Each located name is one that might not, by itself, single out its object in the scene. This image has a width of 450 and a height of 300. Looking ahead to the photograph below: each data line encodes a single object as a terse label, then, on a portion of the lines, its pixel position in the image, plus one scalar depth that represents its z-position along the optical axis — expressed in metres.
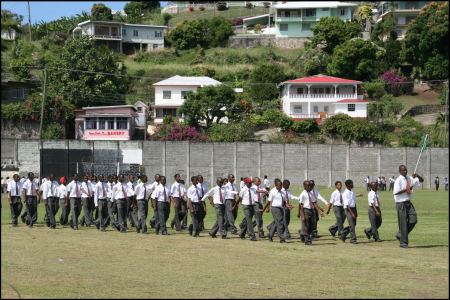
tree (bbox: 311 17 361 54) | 88.69
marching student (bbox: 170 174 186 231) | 29.38
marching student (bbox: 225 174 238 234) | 27.83
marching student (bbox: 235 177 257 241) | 26.63
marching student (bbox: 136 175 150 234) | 29.86
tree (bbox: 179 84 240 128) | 81.06
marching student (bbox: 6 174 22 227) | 32.47
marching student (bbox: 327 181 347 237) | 26.10
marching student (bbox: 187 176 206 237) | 28.14
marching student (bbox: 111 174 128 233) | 30.23
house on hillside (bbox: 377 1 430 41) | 95.88
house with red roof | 87.75
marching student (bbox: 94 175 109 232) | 31.42
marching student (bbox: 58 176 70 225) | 32.50
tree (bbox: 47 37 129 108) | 83.81
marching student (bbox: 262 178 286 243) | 25.77
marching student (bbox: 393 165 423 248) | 23.52
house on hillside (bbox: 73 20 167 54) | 100.56
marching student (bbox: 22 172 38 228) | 32.59
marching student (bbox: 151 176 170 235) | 28.59
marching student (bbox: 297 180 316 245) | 25.05
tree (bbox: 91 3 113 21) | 99.24
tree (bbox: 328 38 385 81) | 87.06
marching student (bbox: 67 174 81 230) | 32.00
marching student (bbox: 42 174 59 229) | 31.95
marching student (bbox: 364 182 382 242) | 25.31
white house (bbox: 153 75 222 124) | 88.44
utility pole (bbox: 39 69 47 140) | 73.94
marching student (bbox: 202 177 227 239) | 27.25
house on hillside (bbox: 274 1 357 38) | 104.29
